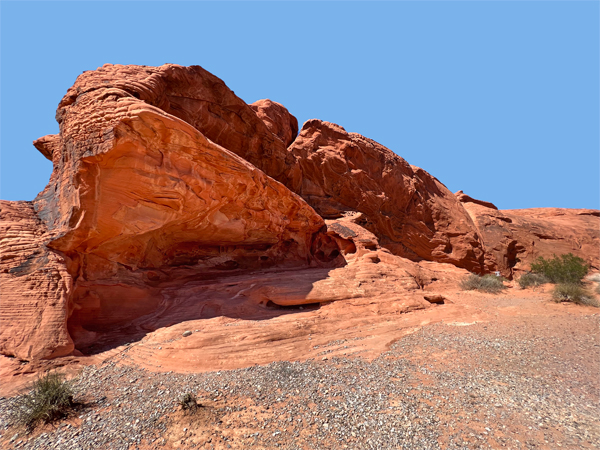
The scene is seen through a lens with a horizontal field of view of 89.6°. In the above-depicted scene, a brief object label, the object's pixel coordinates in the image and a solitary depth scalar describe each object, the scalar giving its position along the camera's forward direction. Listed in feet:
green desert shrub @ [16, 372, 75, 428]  13.75
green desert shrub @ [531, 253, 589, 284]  43.45
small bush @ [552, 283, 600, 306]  31.76
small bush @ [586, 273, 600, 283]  46.43
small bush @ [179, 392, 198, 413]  13.98
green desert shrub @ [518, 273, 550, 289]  46.01
